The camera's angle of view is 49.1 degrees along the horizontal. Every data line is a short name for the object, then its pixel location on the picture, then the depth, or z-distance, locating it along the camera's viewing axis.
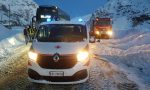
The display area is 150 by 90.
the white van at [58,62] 4.65
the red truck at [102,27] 18.25
